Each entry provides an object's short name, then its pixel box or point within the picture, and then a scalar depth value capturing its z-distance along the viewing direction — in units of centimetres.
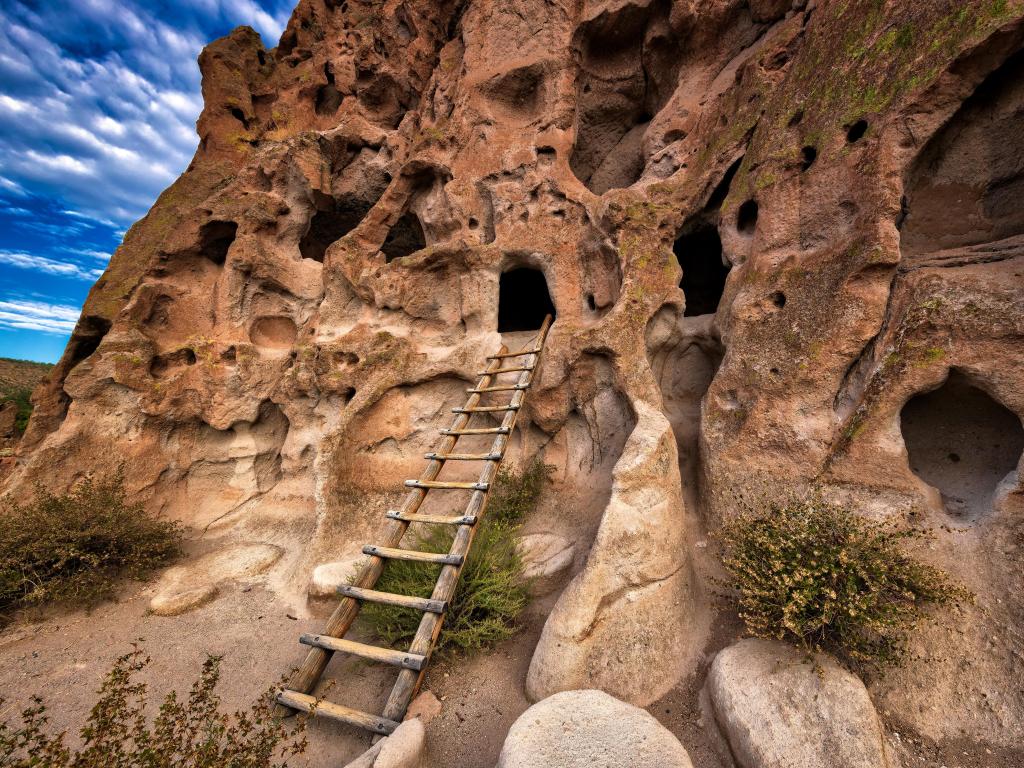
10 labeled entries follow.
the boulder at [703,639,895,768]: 246
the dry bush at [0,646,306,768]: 197
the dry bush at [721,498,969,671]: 281
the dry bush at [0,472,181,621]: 474
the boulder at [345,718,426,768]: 251
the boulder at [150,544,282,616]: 492
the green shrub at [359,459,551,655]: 373
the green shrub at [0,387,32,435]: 1138
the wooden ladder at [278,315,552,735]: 308
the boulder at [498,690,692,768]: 227
